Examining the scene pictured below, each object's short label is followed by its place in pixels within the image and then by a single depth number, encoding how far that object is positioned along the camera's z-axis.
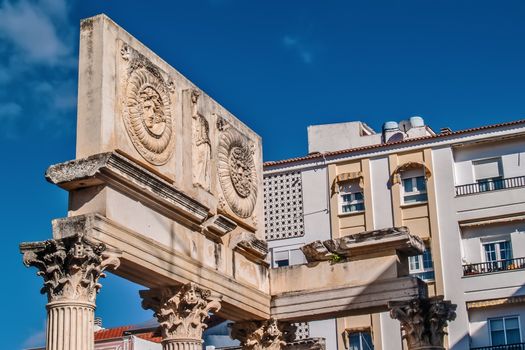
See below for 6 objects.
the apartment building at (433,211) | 37.28
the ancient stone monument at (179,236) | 15.71
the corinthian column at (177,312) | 18.28
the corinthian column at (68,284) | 15.15
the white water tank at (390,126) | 42.75
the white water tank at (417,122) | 42.62
